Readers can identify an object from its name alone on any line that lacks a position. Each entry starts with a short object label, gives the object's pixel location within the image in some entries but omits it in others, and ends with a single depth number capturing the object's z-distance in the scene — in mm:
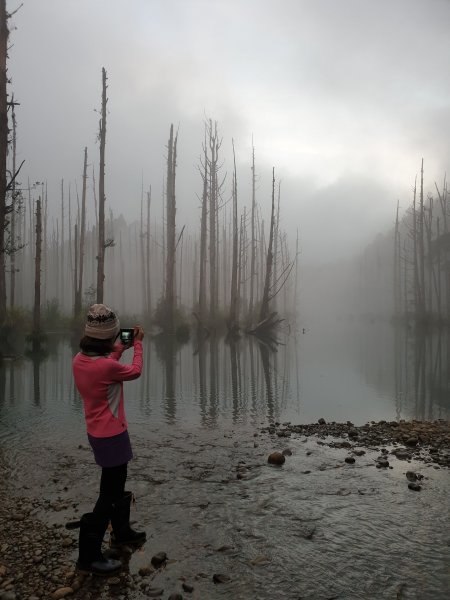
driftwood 26953
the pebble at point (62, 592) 2691
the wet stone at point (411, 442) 6066
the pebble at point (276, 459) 5340
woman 3020
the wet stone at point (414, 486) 4496
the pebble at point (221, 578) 2943
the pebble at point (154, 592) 2785
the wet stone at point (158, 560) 3111
